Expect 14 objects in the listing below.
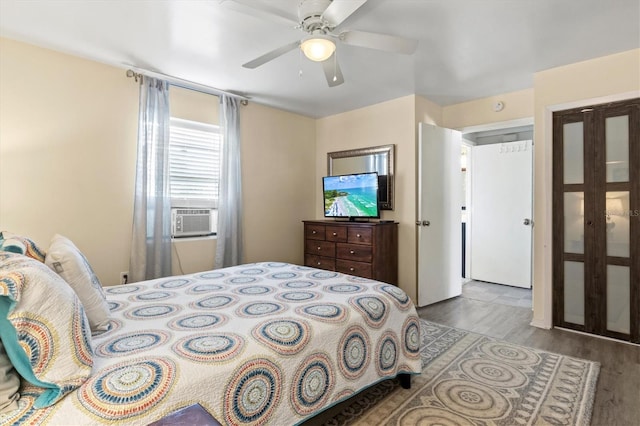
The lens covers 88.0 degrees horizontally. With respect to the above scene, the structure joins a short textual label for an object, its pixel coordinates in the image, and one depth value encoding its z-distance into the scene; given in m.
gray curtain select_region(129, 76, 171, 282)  3.17
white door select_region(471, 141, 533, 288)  4.82
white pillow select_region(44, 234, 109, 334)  1.44
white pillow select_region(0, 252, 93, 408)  0.97
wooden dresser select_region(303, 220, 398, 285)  3.72
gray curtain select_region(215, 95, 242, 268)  3.77
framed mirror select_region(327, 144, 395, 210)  4.10
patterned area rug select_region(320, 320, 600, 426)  1.81
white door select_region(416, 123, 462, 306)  3.88
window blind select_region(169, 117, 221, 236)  3.56
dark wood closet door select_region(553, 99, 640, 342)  2.81
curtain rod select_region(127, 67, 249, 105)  3.14
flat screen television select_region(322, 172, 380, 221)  3.89
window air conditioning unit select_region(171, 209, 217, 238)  3.53
